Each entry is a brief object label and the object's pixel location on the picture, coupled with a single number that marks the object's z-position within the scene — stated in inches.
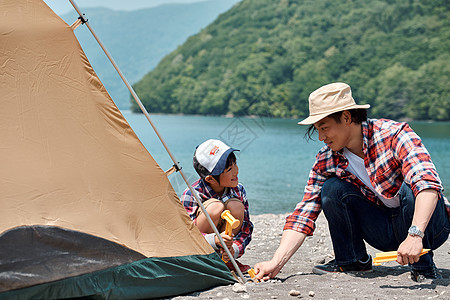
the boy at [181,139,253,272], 158.2
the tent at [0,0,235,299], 123.0
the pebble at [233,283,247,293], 137.9
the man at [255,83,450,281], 136.3
